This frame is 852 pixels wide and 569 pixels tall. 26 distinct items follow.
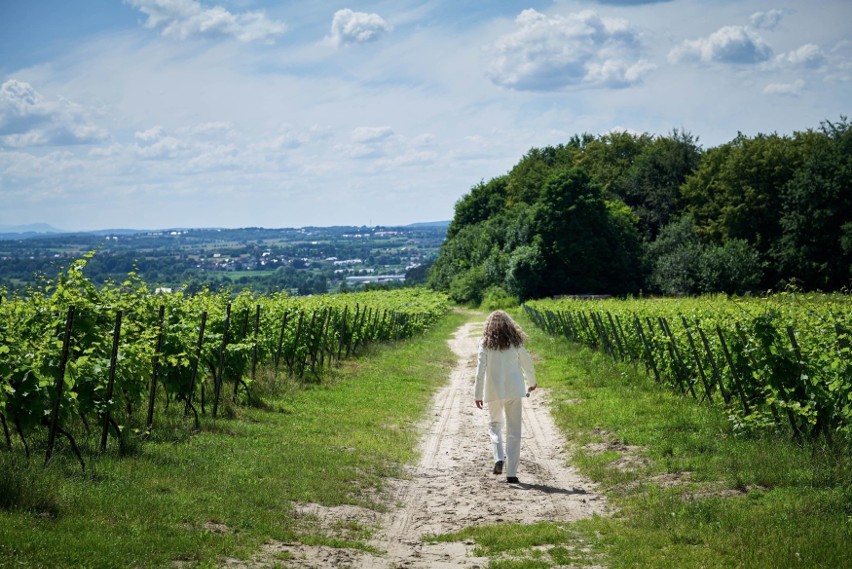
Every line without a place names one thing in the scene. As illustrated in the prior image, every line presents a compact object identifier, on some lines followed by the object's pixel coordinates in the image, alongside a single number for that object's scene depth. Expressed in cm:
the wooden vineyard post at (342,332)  2657
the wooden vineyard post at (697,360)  1610
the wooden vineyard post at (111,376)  1068
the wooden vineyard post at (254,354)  1819
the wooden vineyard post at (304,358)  2234
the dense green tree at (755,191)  6631
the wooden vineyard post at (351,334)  2972
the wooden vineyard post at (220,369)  1487
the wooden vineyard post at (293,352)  2169
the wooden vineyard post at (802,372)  1171
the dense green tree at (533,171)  9700
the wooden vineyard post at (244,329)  1926
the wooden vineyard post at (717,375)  1494
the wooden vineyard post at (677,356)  1803
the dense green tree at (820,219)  5909
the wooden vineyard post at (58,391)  959
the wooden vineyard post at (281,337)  2073
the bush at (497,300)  7312
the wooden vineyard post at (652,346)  2025
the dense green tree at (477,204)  10956
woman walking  1186
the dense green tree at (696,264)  6406
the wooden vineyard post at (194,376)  1392
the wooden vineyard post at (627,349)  2414
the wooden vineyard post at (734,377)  1384
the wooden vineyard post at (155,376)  1265
